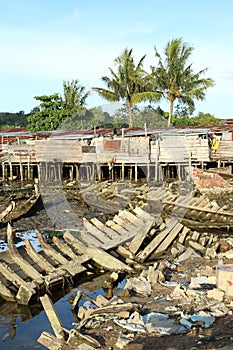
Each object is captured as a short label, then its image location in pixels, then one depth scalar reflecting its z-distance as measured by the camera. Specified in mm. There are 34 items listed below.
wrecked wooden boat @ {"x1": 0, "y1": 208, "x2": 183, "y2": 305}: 9094
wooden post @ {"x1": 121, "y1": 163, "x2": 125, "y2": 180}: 27256
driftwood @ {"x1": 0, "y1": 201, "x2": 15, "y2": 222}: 13750
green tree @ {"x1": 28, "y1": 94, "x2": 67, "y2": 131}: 41594
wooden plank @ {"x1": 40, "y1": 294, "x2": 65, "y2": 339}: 6804
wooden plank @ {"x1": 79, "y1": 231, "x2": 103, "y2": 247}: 11070
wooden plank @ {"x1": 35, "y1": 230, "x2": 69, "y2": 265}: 10258
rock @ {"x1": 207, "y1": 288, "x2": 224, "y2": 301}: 7430
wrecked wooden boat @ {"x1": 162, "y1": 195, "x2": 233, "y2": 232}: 14953
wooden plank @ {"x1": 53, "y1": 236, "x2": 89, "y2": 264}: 10331
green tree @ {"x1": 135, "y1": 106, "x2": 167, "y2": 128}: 43828
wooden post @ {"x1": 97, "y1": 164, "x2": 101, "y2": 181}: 27738
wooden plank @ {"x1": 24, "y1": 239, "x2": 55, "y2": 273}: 9789
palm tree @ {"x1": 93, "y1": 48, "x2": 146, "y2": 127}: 36250
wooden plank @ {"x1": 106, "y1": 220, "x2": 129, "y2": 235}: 12114
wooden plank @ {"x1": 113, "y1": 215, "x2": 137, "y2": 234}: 12289
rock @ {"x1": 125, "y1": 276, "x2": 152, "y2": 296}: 8414
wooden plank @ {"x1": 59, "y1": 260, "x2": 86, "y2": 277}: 9750
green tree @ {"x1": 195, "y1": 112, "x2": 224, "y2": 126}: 37959
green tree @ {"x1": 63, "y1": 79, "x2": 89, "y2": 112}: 44781
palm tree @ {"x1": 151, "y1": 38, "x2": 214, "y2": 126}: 34688
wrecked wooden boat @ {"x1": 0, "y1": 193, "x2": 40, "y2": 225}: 16178
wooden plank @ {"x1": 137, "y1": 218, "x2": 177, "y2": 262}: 11055
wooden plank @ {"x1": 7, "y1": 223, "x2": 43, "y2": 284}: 9249
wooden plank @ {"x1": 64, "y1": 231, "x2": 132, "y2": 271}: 10359
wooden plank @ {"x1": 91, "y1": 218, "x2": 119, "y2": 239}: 11815
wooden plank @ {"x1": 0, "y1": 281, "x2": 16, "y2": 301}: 8922
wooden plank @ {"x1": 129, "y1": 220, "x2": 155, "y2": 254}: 11278
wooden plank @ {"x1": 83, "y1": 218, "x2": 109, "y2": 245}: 11469
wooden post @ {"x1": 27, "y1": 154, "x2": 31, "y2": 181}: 28891
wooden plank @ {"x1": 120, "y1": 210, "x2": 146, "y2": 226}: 12717
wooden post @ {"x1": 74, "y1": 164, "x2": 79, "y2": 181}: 29062
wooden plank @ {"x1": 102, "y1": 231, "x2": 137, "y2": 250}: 11078
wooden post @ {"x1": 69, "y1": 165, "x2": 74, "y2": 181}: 29153
